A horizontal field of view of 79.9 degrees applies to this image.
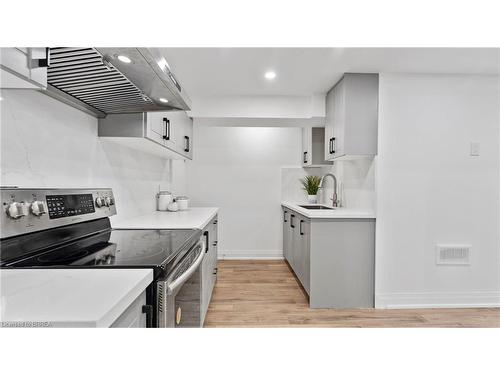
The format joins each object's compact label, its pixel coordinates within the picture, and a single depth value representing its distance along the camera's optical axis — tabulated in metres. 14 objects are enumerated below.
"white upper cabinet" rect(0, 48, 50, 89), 0.59
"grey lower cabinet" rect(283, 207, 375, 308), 2.59
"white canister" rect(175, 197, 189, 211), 3.13
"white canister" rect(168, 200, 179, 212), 2.98
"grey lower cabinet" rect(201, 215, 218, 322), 2.05
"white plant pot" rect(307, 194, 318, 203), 4.06
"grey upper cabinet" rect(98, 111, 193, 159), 1.83
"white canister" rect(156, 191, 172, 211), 3.02
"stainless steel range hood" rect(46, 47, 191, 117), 1.06
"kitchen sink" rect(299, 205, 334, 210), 3.68
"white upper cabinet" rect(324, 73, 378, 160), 2.58
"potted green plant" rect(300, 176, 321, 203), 4.07
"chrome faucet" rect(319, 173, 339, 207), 3.59
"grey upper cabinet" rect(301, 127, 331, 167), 4.05
